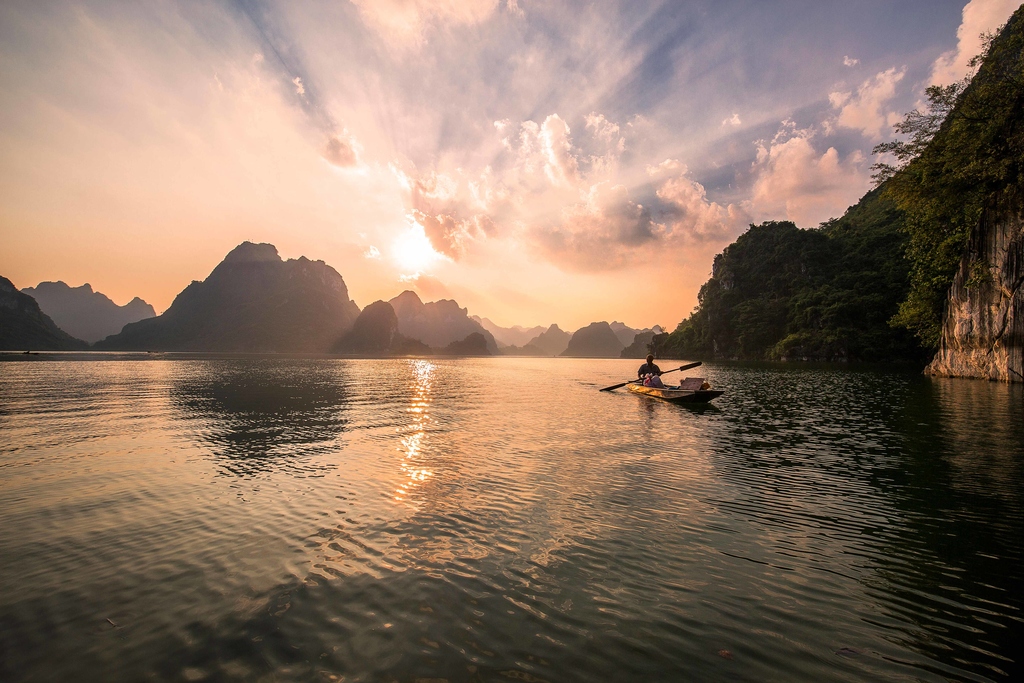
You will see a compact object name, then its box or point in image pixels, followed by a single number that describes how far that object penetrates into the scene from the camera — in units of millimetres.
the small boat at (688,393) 28047
